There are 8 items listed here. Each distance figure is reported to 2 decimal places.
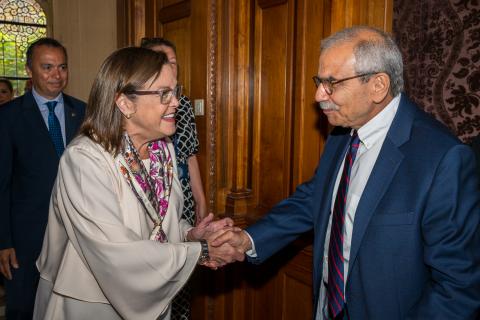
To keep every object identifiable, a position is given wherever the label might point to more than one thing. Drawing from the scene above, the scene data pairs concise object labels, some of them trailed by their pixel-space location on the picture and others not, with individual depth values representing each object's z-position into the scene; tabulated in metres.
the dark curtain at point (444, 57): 2.53
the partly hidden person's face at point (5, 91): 5.21
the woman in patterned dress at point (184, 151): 2.84
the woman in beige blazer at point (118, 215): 1.53
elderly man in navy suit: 1.32
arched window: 5.98
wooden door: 2.47
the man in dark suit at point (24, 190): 2.65
